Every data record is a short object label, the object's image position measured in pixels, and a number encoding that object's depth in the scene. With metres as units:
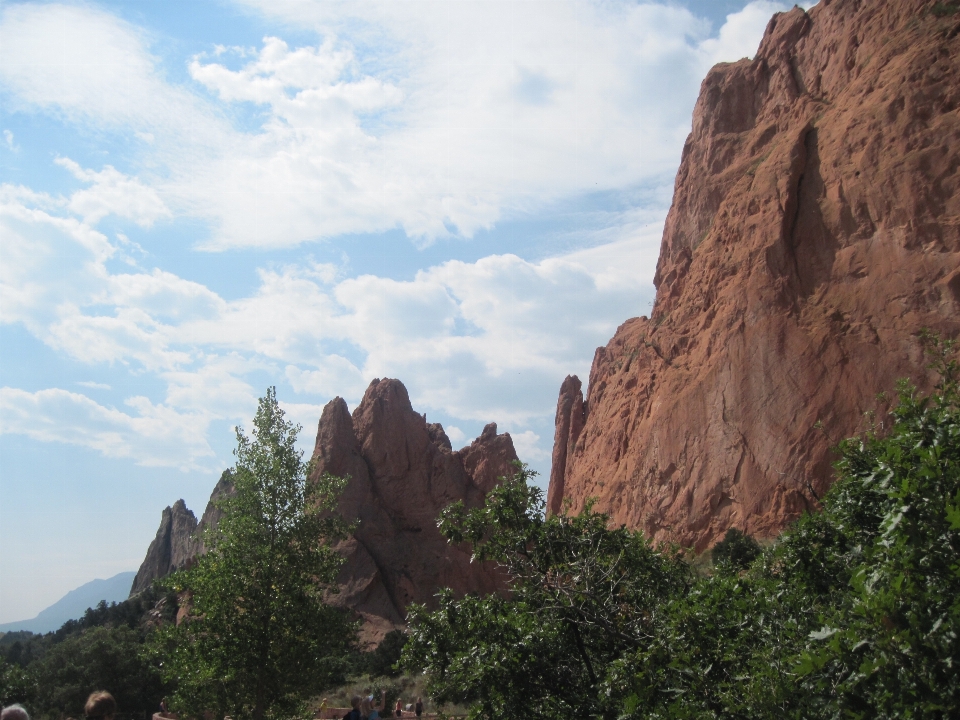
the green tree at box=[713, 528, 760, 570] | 28.19
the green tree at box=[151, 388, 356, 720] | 13.80
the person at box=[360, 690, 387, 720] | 21.91
